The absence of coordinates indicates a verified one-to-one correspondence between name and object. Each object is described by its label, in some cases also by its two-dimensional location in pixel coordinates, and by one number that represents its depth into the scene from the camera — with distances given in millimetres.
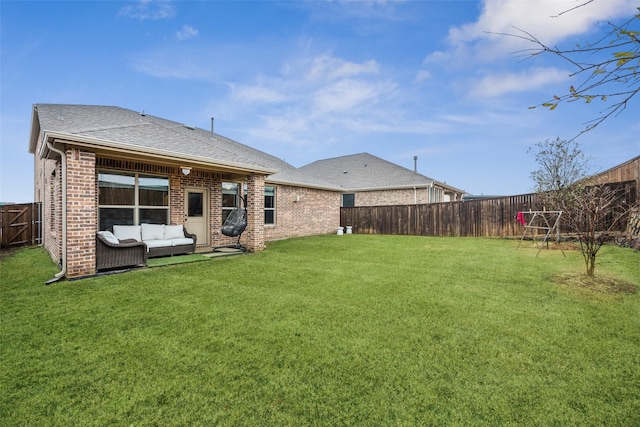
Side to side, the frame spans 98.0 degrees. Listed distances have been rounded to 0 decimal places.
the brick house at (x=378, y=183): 17453
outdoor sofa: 6105
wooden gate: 10336
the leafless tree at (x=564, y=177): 9766
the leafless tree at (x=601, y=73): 1386
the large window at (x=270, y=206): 11883
